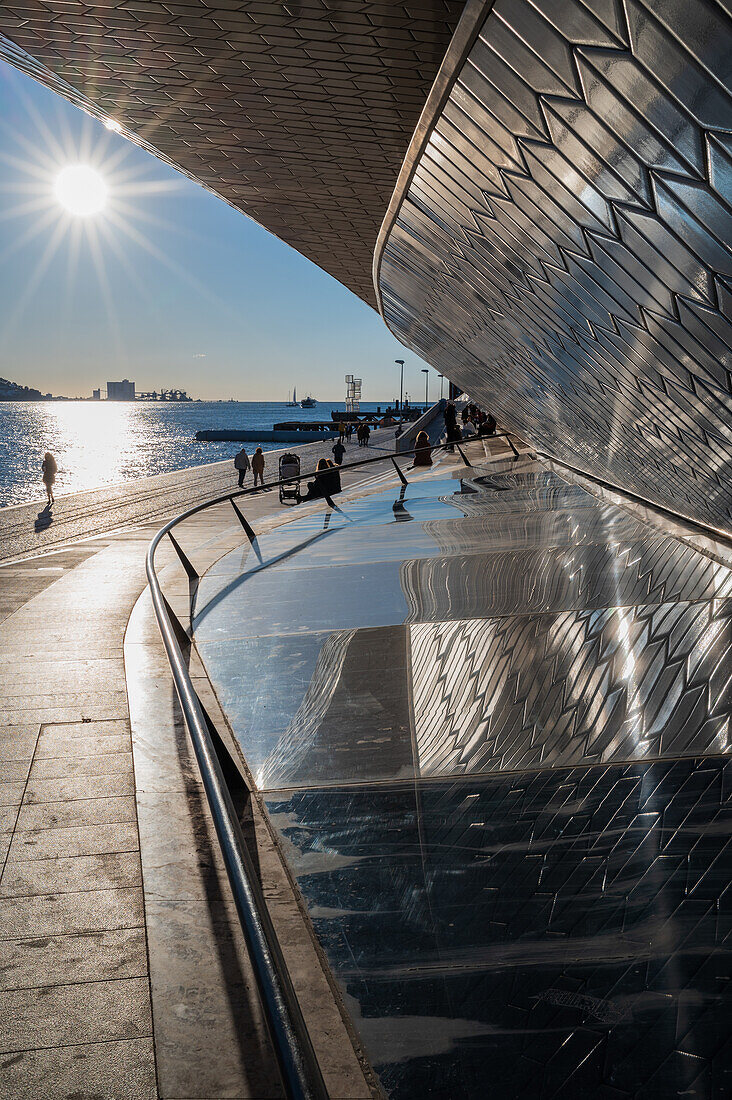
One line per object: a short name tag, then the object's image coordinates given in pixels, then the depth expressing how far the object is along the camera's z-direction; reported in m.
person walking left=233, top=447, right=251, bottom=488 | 29.56
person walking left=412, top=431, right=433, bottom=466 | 19.23
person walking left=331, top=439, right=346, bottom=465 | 35.82
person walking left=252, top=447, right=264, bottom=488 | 26.72
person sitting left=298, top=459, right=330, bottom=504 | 13.96
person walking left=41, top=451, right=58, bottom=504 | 26.41
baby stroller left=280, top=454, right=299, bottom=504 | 23.58
